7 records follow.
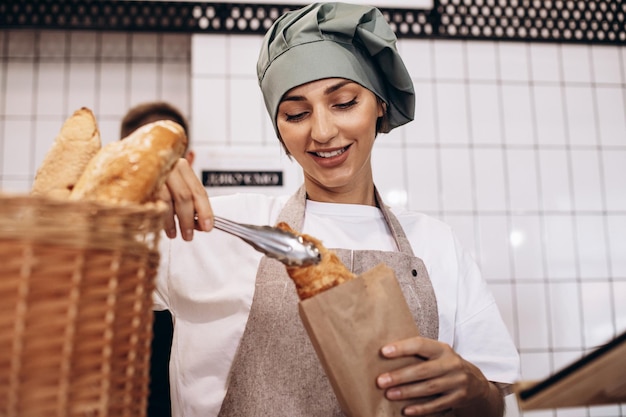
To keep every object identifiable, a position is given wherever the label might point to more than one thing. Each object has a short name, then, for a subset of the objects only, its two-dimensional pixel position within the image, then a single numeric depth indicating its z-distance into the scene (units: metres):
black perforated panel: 2.60
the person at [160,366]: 1.50
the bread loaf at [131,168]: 0.54
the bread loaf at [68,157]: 0.60
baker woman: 1.13
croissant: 0.80
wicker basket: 0.44
